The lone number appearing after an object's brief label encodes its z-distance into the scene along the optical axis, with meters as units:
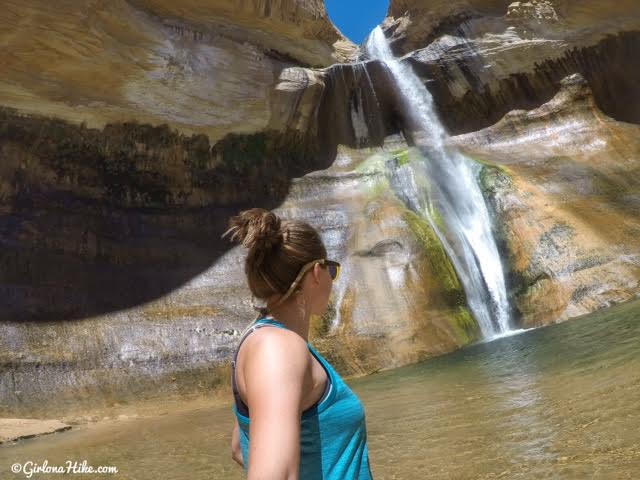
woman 1.19
